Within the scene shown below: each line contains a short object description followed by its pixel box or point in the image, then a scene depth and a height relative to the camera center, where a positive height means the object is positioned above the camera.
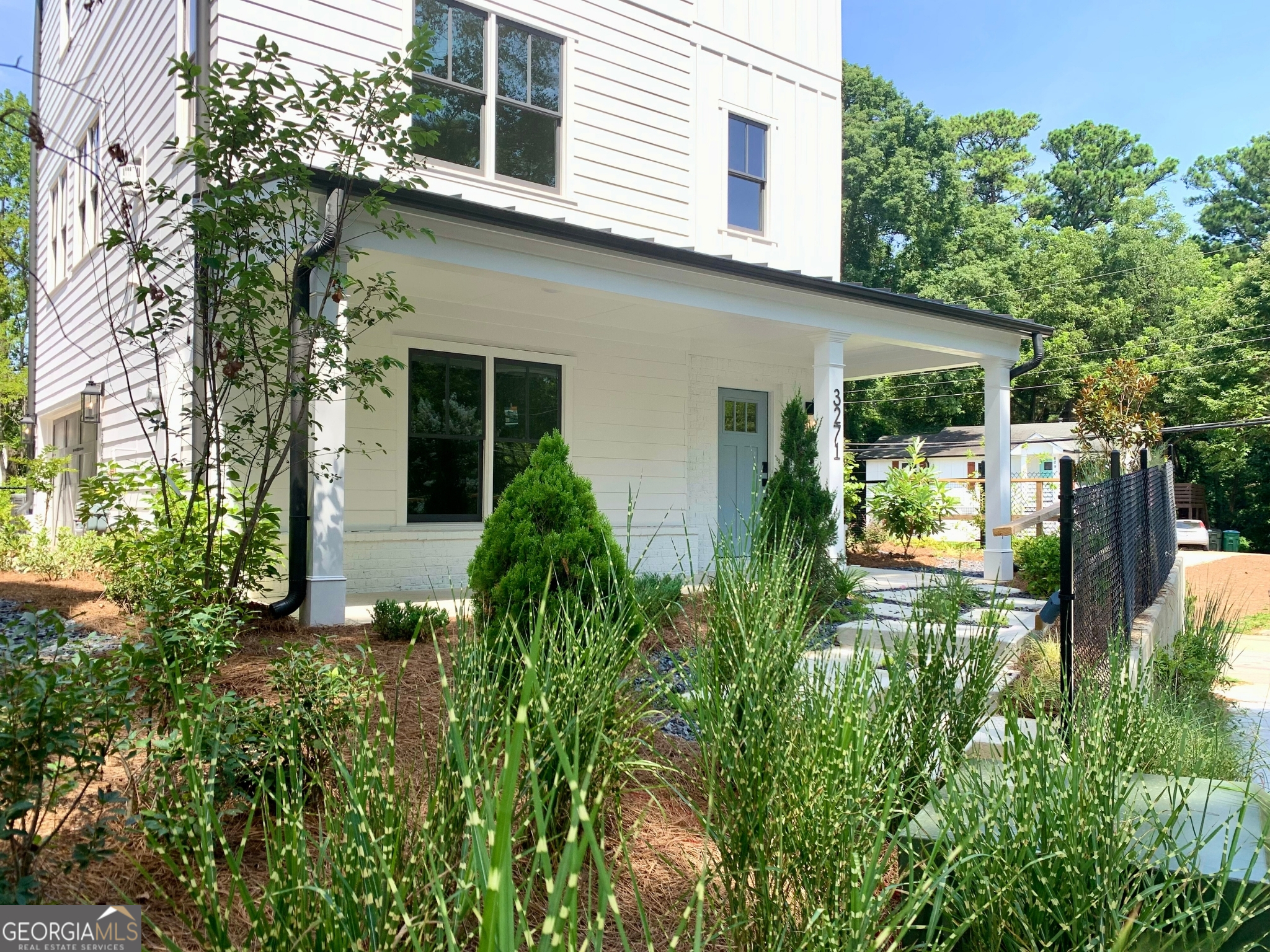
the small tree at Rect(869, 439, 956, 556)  12.68 -0.07
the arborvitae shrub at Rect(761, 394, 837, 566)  6.47 +0.08
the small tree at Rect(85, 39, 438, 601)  4.82 +1.39
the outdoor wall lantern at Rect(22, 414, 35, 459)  12.22 +0.84
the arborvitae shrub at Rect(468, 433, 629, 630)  3.91 -0.20
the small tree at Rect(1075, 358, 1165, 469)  16.64 +1.87
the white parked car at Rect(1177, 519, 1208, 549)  21.77 -0.84
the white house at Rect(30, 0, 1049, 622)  6.93 +1.90
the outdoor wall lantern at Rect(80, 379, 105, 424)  8.94 +0.95
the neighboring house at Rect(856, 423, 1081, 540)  27.39 +1.59
